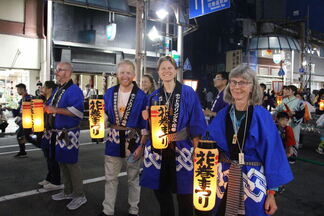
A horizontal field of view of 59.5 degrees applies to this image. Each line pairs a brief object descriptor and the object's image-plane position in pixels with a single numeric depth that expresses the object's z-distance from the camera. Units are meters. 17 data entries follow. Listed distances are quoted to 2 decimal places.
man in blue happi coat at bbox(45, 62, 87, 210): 4.31
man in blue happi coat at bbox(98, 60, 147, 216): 3.81
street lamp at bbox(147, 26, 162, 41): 17.28
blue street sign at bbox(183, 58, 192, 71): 18.59
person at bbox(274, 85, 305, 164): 7.70
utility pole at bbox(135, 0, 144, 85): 10.74
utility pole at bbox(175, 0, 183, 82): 15.13
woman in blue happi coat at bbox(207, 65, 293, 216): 2.31
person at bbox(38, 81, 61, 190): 4.61
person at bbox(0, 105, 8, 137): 10.73
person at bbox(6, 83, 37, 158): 7.19
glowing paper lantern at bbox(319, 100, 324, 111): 10.64
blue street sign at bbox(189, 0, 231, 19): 11.59
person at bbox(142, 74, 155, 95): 6.19
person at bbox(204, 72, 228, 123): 5.42
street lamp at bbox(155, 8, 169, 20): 14.31
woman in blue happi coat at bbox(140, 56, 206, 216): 3.05
